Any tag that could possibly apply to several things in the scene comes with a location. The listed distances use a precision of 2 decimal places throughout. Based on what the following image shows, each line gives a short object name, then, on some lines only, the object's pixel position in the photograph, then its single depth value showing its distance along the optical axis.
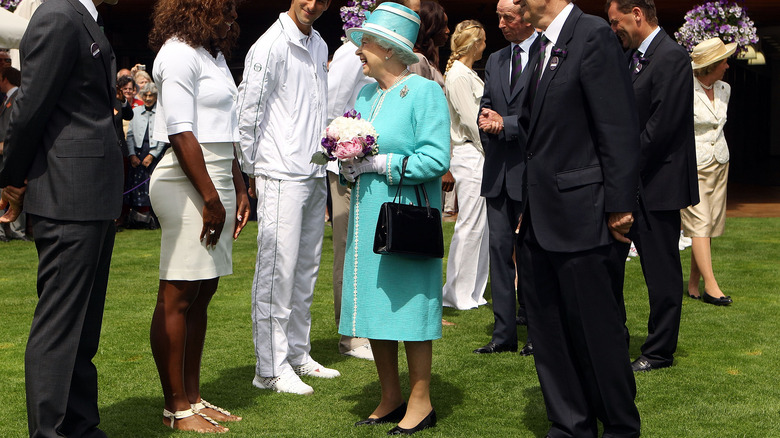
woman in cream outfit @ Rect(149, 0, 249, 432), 8.07
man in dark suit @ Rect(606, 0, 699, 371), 10.33
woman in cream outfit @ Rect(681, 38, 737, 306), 15.27
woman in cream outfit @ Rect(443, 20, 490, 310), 13.55
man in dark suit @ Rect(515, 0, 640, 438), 7.06
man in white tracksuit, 9.75
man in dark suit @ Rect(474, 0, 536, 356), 11.05
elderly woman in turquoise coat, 8.19
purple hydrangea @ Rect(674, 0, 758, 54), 26.33
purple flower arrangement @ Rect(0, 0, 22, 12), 24.67
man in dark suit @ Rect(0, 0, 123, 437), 6.68
